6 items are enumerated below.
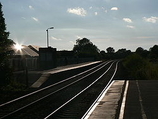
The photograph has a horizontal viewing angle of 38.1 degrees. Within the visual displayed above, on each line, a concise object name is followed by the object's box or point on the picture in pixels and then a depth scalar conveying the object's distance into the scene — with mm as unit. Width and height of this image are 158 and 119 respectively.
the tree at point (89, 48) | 186875
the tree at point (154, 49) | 113919
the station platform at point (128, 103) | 7778
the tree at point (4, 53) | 18047
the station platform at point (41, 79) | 18828
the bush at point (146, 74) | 24797
